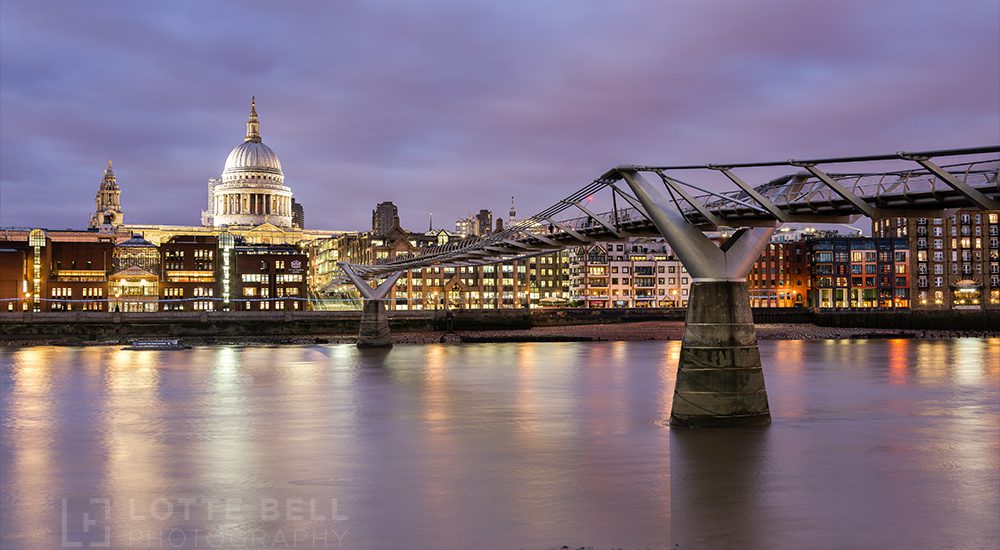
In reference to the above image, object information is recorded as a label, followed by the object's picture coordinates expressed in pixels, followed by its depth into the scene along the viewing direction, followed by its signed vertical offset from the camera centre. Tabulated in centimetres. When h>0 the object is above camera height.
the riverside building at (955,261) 17238 +541
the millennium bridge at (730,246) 2994 +163
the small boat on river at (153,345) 10369 -519
